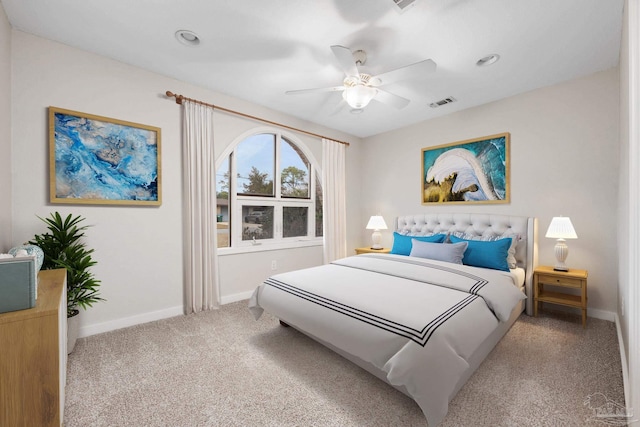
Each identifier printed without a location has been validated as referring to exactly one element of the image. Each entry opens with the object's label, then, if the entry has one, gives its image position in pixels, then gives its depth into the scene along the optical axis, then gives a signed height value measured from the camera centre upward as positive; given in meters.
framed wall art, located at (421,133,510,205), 3.46 +0.55
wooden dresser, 1.09 -0.63
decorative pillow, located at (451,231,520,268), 3.03 -0.35
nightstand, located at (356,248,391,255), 4.29 -0.62
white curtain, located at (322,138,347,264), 4.42 +0.20
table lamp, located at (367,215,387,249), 4.40 -0.23
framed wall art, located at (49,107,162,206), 2.36 +0.52
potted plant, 2.12 -0.36
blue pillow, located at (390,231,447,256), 3.47 -0.39
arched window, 3.55 +0.26
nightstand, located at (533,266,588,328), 2.61 -0.77
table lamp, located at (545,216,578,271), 2.73 -0.25
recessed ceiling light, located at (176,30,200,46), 2.22 +1.49
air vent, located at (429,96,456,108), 3.43 +1.42
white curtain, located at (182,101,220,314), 3.05 +0.04
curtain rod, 2.95 +1.27
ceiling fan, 2.08 +1.11
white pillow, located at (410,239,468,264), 3.00 -0.46
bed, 1.44 -0.65
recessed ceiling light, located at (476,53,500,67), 2.50 +1.43
